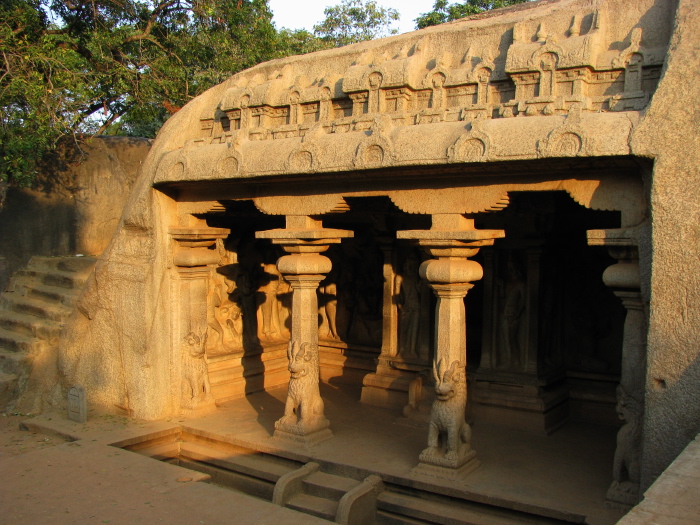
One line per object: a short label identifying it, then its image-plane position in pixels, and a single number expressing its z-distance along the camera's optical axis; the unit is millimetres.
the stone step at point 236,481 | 6633
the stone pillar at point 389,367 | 8625
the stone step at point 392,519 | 5680
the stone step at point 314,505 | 5773
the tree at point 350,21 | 26391
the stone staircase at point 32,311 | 8602
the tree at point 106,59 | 9859
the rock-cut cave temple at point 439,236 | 5004
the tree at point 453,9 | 21661
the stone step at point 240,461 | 6652
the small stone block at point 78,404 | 7734
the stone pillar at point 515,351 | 7871
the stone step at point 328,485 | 6008
